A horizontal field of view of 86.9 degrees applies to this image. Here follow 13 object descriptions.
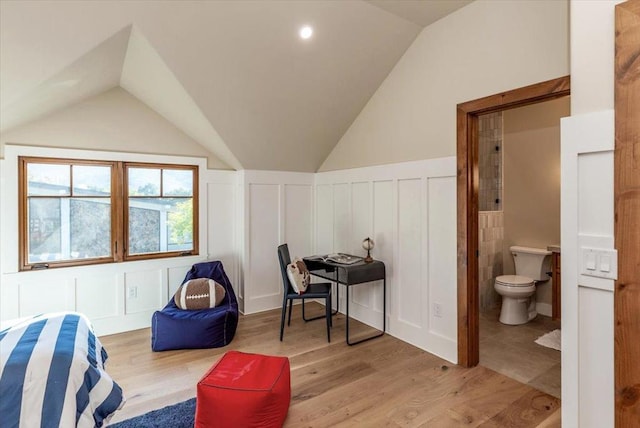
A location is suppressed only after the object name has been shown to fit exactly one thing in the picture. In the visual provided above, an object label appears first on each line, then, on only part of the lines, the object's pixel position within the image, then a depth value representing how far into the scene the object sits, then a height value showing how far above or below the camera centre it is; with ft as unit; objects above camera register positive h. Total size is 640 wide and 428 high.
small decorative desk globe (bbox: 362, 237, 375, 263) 11.12 -1.10
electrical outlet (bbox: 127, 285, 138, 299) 11.76 -2.72
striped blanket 4.44 -2.35
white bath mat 10.02 -3.95
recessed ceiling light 8.95 +4.84
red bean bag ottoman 6.00 -3.34
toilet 11.57 -2.48
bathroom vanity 11.96 -2.47
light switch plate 4.80 -0.75
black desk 10.37 -1.92
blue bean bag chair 10.07 -3.46
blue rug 6.62 -4.13
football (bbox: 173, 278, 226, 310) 10.91 -2.66
